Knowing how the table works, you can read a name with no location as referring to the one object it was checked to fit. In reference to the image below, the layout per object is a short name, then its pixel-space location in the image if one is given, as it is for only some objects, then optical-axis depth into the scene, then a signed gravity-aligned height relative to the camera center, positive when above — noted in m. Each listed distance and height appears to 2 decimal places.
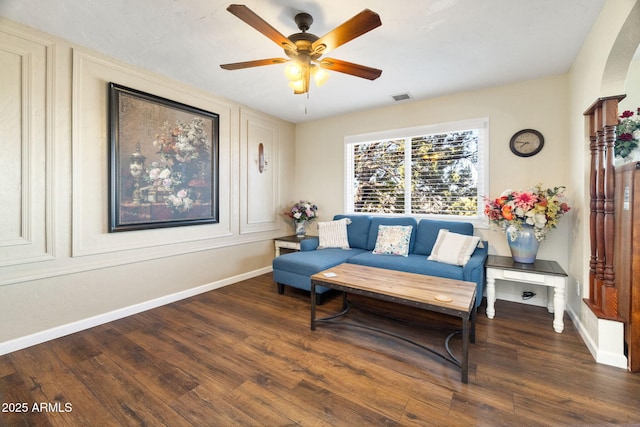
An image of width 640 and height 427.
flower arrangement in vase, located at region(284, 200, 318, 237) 4.66 -0.02
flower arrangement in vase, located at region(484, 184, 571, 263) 2.71 -0.03
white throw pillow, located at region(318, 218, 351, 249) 4.01 -0.33
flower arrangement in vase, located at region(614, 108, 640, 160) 2.35 +0.66
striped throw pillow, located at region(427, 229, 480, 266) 2.95 -0.41
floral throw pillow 3.48 -0.37
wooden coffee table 1.92 -0.64
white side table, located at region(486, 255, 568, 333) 2.50 -0.63
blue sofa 2.84 -0.56
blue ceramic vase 2.85 -0.33
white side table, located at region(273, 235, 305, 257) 4.29 -0.50
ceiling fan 1.63 +1.18
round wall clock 3.16 +0.82
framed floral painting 2.78 +0.57
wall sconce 4.41 +0.86
